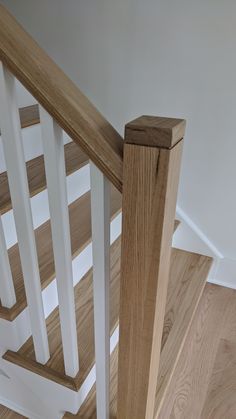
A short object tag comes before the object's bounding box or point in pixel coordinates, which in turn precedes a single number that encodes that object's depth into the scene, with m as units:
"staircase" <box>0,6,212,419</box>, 0.53
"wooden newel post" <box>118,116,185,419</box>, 0.51
